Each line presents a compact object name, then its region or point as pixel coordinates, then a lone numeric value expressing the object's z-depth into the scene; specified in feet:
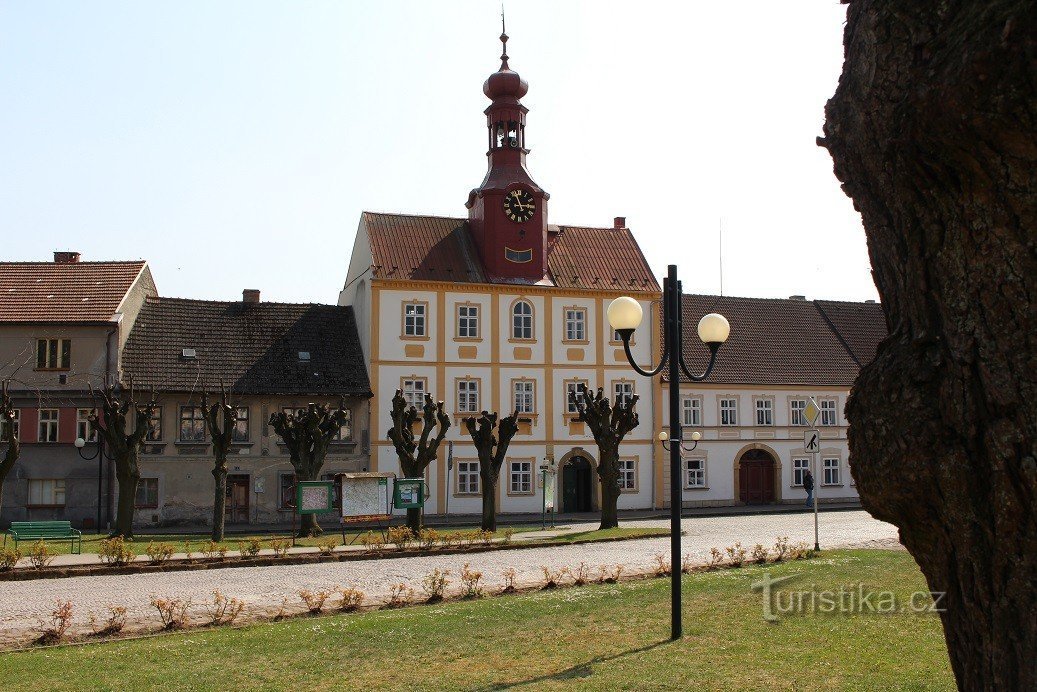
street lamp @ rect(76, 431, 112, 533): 119.14
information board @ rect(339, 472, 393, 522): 96.78
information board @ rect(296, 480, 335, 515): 97.45
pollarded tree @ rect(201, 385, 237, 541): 98.89
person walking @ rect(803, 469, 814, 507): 148.80
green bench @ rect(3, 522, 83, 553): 86.89
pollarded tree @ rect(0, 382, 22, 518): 92.17
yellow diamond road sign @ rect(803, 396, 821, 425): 88.07
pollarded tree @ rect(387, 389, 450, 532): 101.45
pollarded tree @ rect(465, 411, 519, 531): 101.55
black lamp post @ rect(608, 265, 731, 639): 41.06
